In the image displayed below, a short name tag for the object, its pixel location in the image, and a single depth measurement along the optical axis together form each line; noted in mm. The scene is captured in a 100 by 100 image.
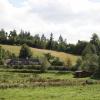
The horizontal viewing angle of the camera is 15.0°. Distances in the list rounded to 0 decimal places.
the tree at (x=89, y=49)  164425
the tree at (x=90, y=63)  124500
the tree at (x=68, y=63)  163225
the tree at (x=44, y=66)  136225
